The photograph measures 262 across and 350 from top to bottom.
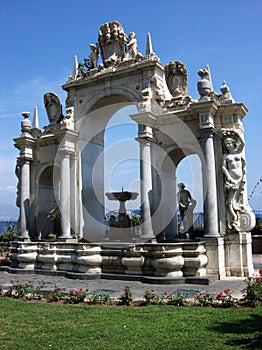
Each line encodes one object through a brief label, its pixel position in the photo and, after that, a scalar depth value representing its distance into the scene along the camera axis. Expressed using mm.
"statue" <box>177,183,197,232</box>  16484
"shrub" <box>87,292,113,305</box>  9836
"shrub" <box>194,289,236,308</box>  9273
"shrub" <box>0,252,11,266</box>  19234
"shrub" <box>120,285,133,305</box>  9789
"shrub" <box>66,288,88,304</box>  10023
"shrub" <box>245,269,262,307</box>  9258
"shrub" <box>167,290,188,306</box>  9547
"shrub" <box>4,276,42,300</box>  10727
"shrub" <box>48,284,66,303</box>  10297
